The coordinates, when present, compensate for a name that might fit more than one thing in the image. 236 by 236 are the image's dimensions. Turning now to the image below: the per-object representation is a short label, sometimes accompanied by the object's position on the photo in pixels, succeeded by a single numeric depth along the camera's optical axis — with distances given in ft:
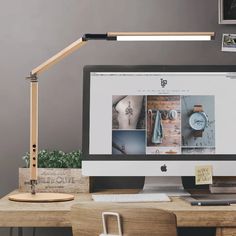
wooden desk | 8.73
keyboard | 9.68
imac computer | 10.67
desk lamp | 9.90
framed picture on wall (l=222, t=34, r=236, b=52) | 12.00
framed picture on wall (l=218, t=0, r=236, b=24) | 11.91
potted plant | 10.77
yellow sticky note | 10.50
